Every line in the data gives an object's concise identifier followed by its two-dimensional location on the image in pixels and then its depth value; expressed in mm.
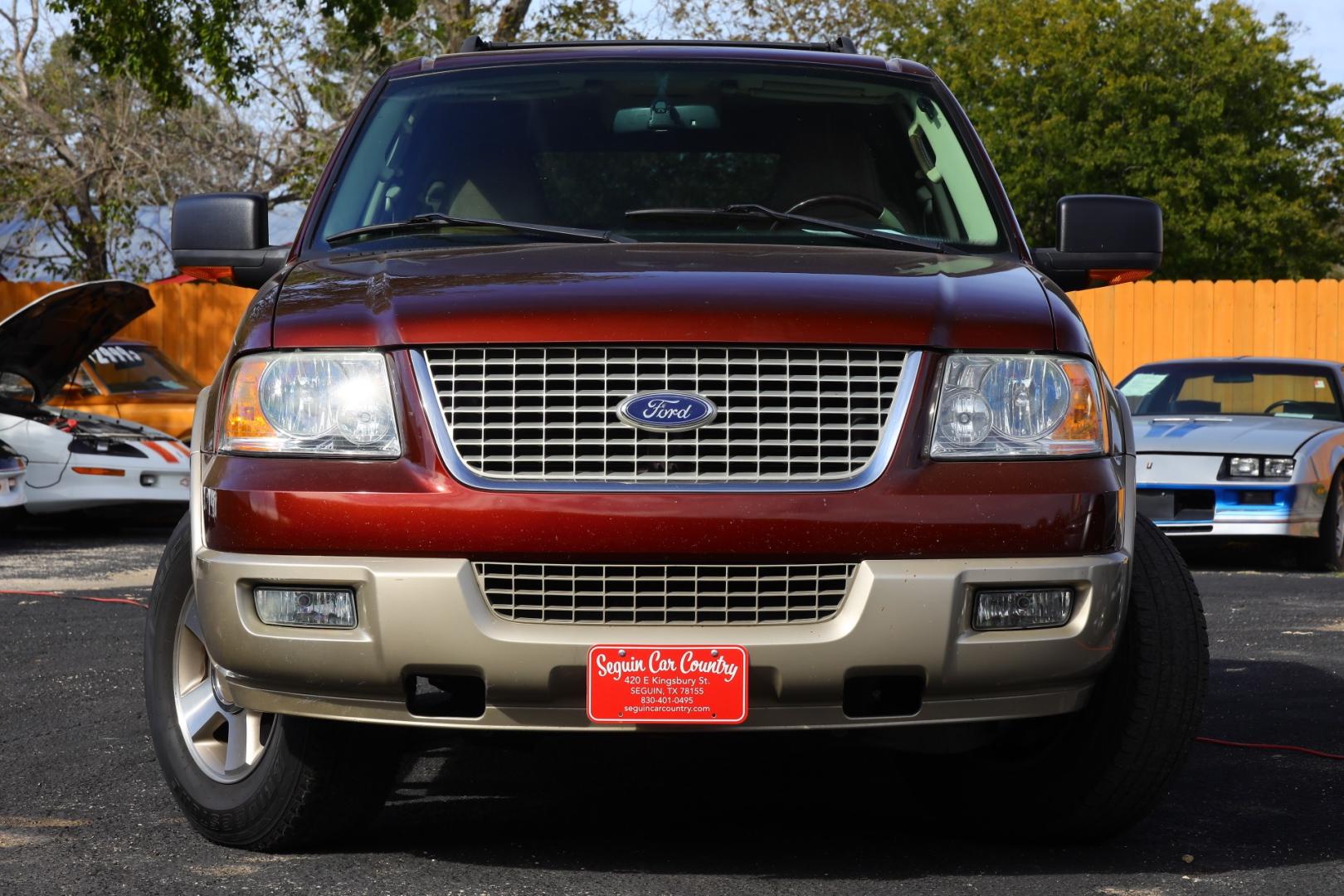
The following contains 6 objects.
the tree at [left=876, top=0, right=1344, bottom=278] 38719
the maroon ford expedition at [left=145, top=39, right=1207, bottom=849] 3545
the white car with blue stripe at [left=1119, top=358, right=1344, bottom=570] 11578
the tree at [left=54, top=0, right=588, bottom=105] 18234
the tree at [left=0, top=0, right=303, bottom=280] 27891
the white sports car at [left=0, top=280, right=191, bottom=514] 12727
